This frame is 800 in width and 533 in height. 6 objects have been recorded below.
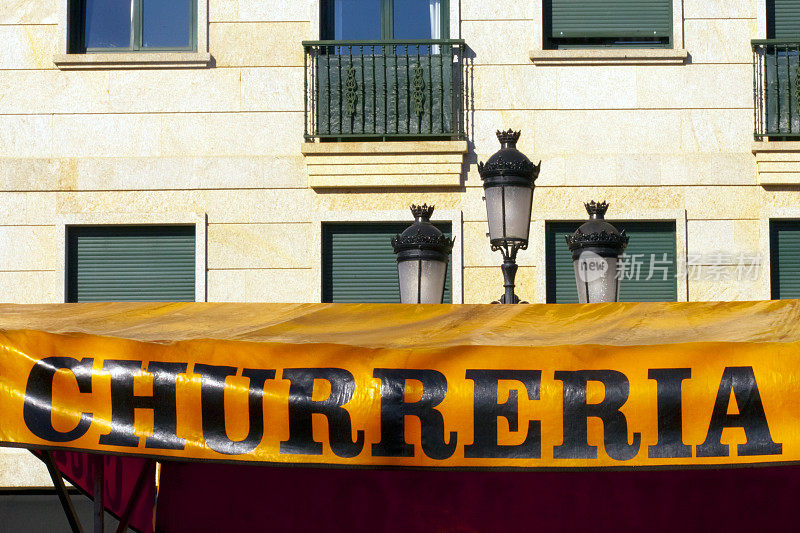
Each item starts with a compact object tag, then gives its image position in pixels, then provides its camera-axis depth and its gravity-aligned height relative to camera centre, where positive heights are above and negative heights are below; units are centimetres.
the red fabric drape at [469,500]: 1170 -124
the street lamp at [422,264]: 1572 +22
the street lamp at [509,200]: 1516 +69
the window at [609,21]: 2402 +319
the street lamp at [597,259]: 1557 +25
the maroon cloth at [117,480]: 1282 -119
